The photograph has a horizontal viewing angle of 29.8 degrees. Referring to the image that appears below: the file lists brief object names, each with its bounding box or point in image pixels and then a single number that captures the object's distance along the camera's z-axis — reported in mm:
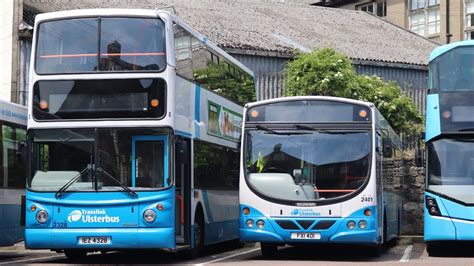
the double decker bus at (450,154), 18016
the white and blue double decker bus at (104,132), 15023
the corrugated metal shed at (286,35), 37031
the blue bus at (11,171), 17406
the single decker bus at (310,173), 16469
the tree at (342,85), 32938
